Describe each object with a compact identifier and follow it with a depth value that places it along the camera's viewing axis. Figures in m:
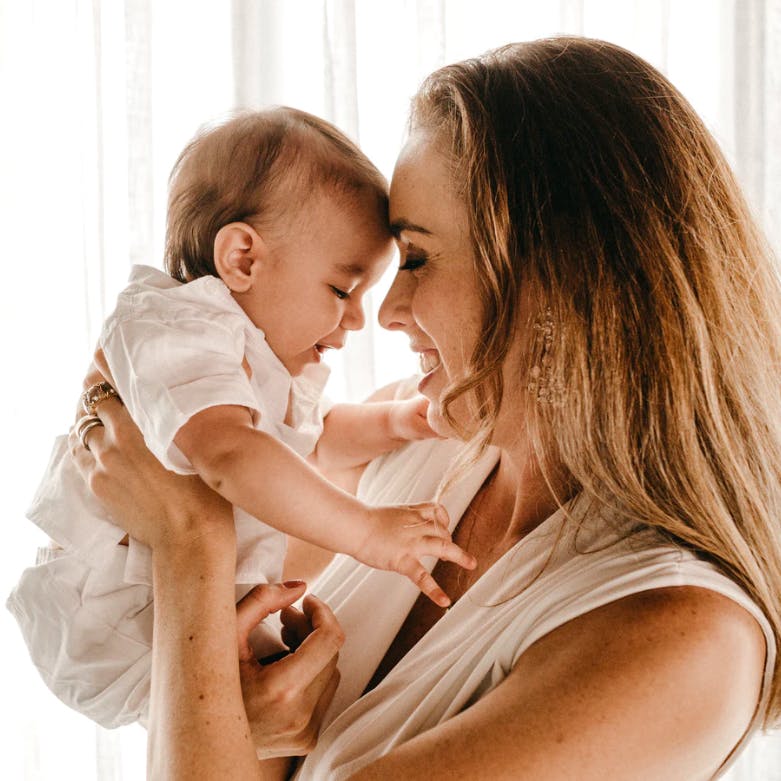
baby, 1.15
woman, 0.95
